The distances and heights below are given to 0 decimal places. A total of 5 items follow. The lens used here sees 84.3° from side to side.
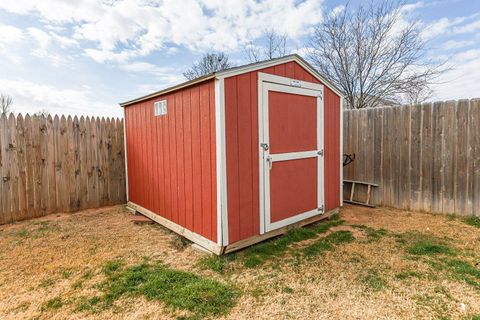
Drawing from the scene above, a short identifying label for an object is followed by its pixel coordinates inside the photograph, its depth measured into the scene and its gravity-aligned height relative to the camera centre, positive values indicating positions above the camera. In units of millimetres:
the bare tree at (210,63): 12234 +4006
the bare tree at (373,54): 7879 +2934
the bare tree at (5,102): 14078 +2741
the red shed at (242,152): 2945 -59
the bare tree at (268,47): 10883 +4242
